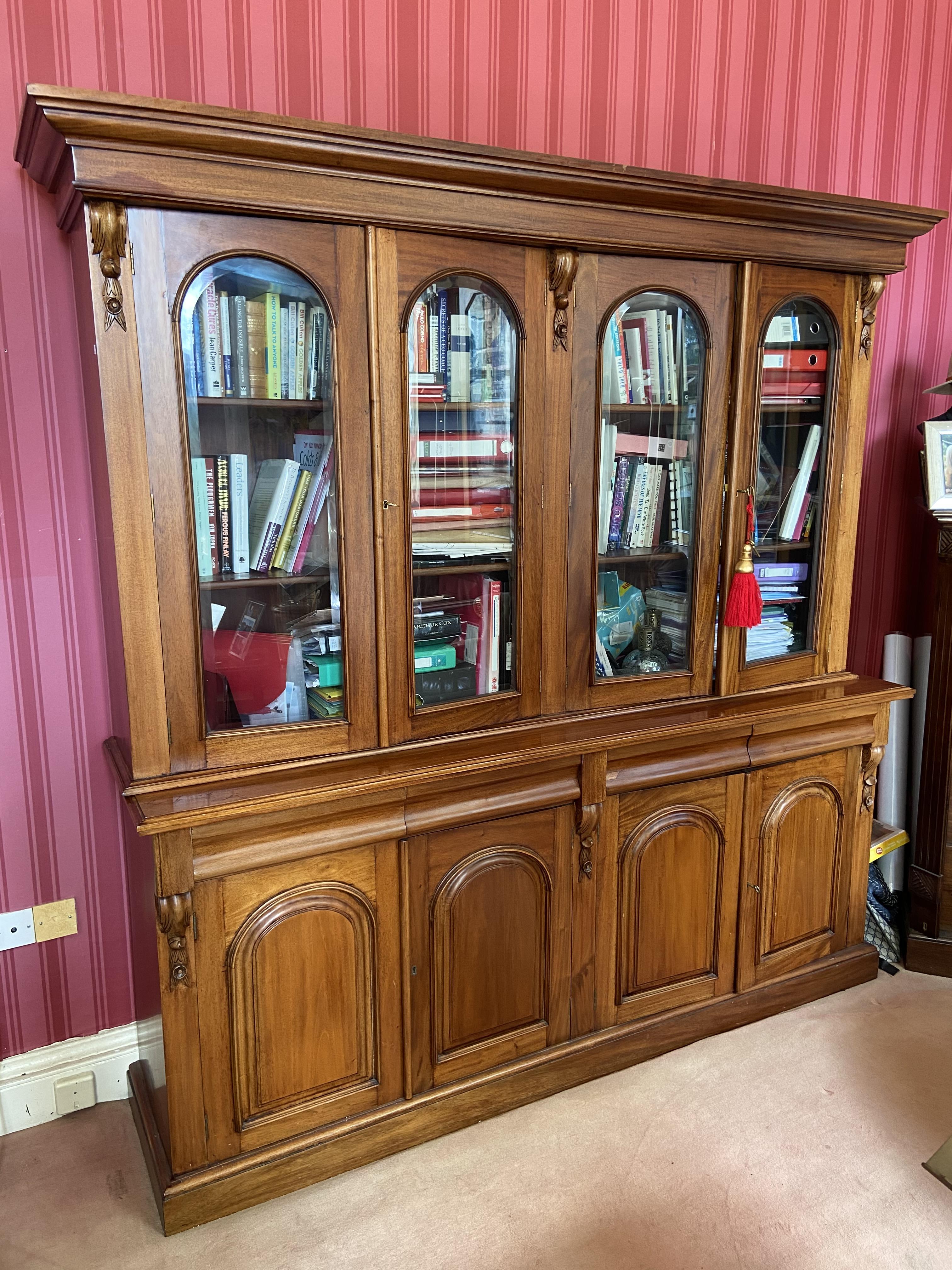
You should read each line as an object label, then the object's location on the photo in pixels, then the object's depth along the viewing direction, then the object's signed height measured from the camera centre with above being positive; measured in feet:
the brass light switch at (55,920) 6.82 -3.14
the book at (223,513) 5.56 -0.14
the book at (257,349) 5.46 +0.82
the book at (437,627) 6.30 -0.94
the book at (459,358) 6.04 +0.84
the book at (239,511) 5.61 -0.13
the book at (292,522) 5.79 -0.21
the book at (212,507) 5.51 -0.10
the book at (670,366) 6.79 +0.87
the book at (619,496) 6.89 -0.07
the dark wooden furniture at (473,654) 5.26 -1.11
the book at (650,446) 6.85 +0.29
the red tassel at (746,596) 7.09 -0.84
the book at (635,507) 6.98 -0.16
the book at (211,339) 5.29 +0.86
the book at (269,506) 5.72 -0.10
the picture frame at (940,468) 8.46 +0.14
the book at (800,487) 7.57 -0.02
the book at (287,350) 5.54 +0.83
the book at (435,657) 6.31 -1.15
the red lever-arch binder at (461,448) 6.11 +0.26
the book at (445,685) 6.34 -1.35
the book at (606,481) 6.75 +0.04
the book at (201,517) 5.46 -0.16
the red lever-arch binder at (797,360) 7.18 +0.97
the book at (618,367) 6.56 +0.84
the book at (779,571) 7.64 -0.71
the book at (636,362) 6.65 +0.89
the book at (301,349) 5.56 +0.83
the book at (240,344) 5.40 +0.85
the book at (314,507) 5.76 -0.11
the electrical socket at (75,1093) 7.00 -4.51
